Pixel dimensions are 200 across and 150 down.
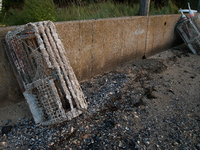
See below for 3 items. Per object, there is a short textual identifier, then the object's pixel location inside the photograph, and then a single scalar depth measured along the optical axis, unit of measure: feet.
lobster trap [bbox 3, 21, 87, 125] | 6.92
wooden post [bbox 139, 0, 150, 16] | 13.85
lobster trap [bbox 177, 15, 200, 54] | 16.22
